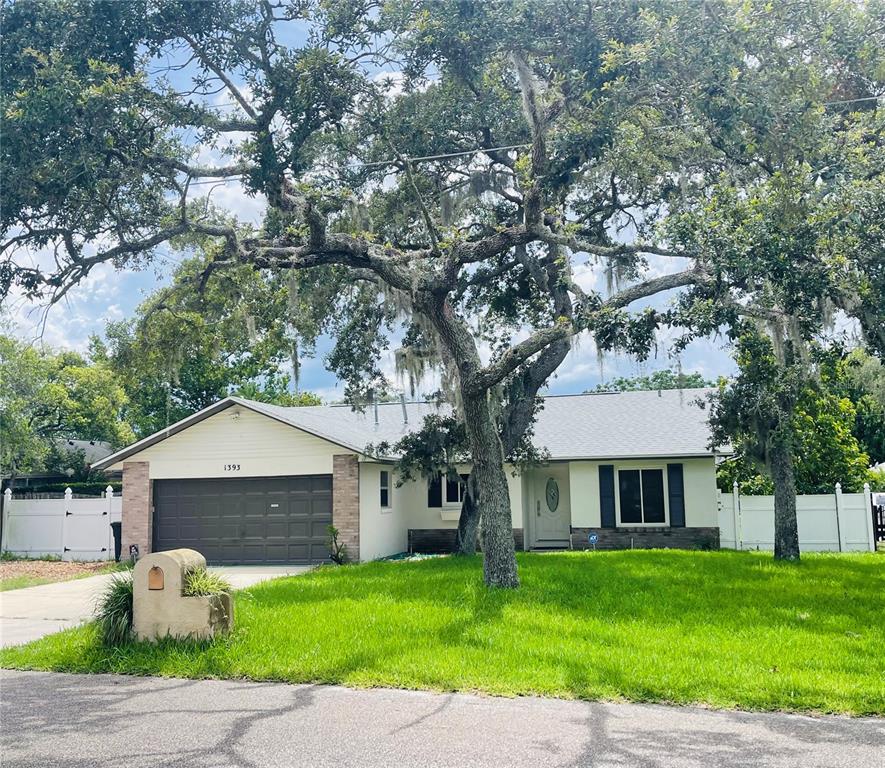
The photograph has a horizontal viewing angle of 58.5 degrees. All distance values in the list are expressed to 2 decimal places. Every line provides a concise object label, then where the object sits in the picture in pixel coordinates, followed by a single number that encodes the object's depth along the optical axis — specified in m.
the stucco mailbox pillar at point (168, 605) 8.16
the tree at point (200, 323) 14.09
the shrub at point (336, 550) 17.47
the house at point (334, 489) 18.28
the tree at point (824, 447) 17.03
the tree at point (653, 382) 41.97
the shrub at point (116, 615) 8.19
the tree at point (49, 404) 22.97
